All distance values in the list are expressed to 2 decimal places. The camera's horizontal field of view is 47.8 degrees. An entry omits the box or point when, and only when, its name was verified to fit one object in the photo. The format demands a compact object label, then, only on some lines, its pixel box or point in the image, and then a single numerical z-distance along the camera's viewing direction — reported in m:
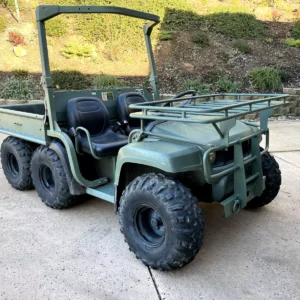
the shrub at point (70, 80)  8.91
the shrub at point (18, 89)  8.43
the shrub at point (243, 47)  10.80
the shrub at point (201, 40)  11.32
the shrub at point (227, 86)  8.87
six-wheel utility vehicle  2.24
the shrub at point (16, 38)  10.90
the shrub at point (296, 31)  11.68
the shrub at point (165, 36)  11.41
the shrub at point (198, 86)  8.77
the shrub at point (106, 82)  8.67
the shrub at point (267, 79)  8.86
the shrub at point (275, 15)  12.98
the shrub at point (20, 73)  9.46
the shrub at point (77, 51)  10.56
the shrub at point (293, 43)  11.06
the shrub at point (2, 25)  11.45
